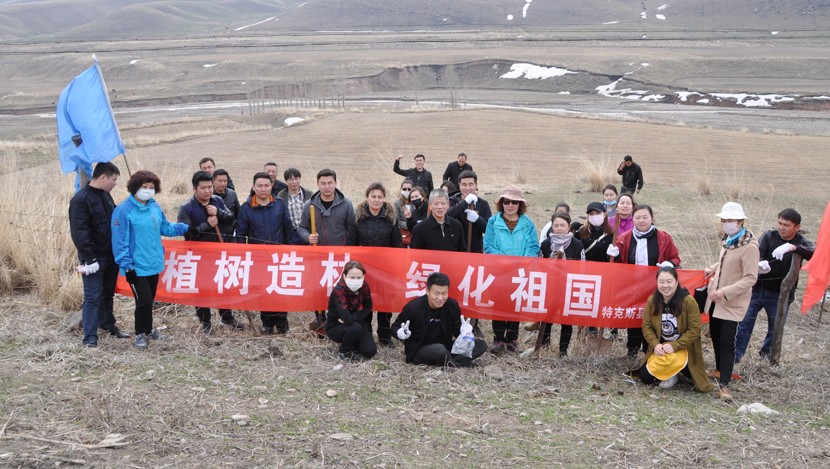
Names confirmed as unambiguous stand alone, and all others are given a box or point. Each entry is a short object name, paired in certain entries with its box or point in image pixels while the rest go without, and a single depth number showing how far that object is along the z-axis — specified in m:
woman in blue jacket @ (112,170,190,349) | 6.39
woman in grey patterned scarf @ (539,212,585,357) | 6.98
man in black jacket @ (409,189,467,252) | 7.10
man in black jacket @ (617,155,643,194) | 13.94
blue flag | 7.32
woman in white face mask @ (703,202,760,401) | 6.07
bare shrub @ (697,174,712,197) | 16.28
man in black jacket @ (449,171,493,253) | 7.42
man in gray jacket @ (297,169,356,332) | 7.28
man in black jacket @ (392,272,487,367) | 6.24
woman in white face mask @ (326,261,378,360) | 6.34
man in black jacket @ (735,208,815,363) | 6.65
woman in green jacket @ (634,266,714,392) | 6.09
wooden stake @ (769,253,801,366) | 6.63
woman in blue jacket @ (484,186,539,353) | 7.07
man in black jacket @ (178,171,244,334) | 7.07
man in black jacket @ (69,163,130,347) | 6.29
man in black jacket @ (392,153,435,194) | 11.18
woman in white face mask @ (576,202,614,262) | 7.21
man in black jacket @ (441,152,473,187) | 11.91
